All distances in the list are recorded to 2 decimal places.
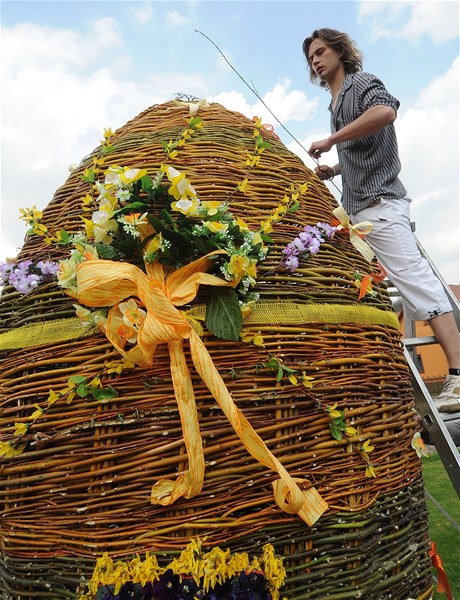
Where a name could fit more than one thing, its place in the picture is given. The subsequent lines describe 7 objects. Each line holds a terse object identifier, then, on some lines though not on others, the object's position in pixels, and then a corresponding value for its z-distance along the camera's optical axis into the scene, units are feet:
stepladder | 7.70
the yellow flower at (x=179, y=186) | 5.06
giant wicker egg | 4.68
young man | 8.76
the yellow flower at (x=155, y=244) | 4.95
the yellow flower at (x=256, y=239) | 5.11
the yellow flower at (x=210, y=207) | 5.06
